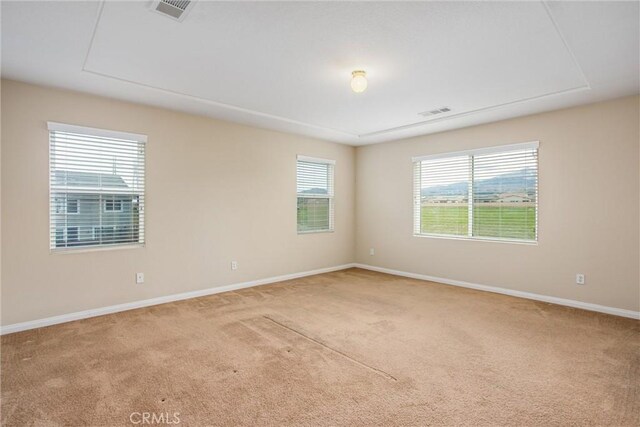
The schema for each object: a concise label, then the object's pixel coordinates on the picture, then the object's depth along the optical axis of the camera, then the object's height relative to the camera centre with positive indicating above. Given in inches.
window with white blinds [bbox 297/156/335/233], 236.4 +14.7
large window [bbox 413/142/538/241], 182.7 +13.0
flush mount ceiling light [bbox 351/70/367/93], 123.3 +49.1
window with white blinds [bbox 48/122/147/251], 142.5 +11.7
